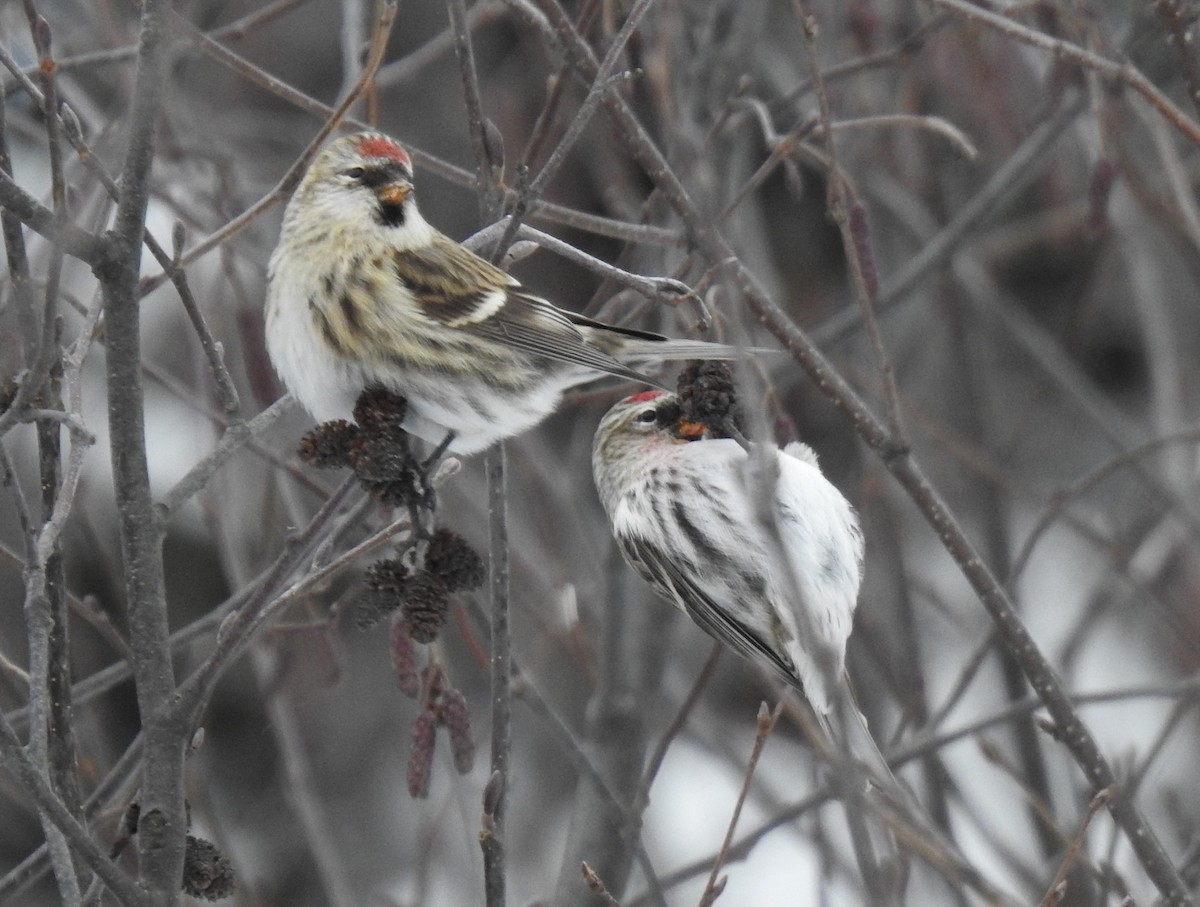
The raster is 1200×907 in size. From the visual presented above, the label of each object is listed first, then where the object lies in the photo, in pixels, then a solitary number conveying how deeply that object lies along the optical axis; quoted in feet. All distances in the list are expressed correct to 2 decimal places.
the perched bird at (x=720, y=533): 20.71
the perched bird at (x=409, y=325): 18.85
